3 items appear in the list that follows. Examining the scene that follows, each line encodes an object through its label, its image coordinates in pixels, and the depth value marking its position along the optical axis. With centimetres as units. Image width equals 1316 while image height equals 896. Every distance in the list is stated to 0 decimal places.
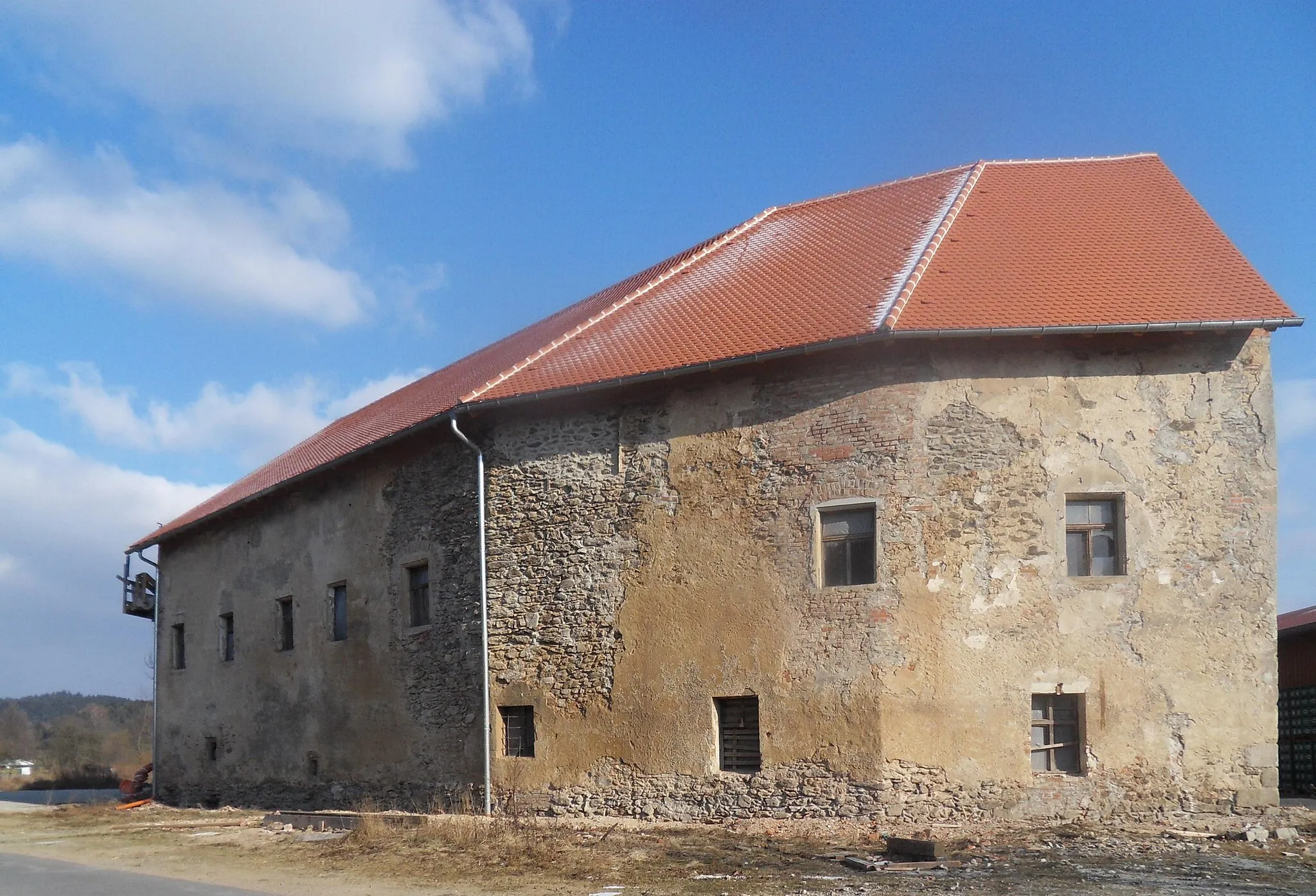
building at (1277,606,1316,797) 1878
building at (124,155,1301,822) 1324
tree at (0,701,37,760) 6956
